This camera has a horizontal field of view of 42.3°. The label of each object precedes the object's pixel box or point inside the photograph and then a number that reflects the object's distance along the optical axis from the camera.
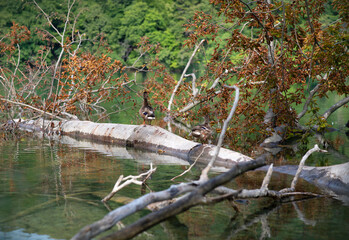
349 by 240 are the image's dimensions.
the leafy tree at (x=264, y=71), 8.99
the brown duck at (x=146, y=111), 12.28
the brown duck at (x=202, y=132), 11.79
